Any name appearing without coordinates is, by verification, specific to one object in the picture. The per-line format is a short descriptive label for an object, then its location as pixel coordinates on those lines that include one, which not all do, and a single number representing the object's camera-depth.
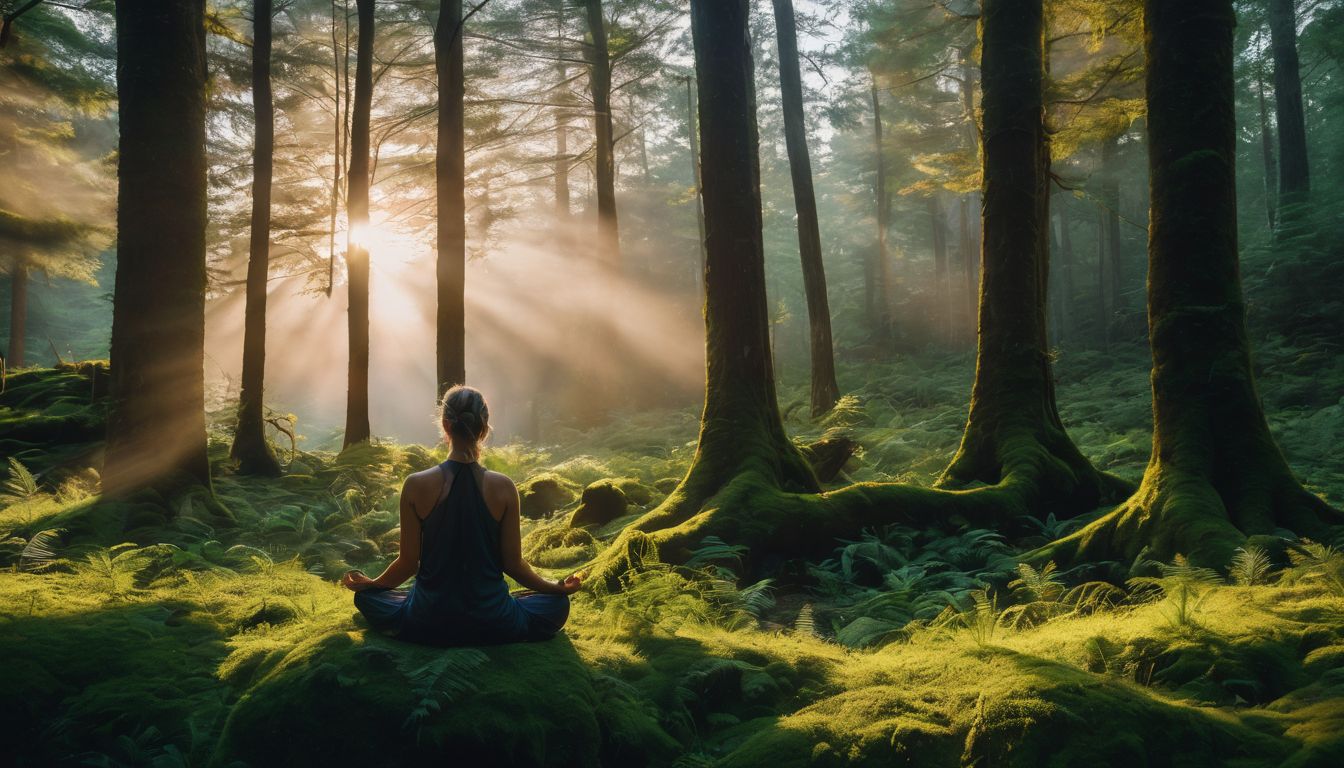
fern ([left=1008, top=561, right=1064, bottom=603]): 4.71
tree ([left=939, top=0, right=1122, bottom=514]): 7.88
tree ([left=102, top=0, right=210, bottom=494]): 7.38
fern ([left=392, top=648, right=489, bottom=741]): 2.79
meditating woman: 3.45
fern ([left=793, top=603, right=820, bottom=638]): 4.51
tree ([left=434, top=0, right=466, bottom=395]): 13.41
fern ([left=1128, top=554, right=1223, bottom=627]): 3.57
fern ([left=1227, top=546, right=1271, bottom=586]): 4.12
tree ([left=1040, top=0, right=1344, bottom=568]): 5.18
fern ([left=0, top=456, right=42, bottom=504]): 7.37
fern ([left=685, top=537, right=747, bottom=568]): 5.72
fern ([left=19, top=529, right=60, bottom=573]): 5.15
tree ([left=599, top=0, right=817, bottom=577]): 7.16
